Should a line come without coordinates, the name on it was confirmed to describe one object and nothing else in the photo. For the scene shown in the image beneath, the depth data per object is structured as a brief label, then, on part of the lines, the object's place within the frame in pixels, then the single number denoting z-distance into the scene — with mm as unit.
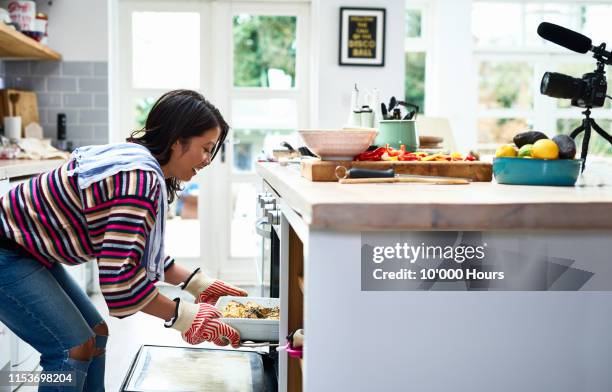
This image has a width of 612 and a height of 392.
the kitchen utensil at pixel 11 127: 4285
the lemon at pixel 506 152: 1669
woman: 1522
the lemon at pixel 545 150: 1567
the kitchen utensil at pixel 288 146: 3595
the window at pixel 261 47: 5285
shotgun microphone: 1887
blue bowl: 1533
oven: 2146
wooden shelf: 3652
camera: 1966
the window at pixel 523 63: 6070
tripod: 1951
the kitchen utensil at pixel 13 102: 4445
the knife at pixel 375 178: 1526
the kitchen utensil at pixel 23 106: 4406
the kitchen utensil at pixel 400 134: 2359
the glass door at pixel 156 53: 5191
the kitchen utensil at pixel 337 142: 1701
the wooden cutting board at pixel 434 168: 1705
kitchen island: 1107
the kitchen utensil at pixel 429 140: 2881
